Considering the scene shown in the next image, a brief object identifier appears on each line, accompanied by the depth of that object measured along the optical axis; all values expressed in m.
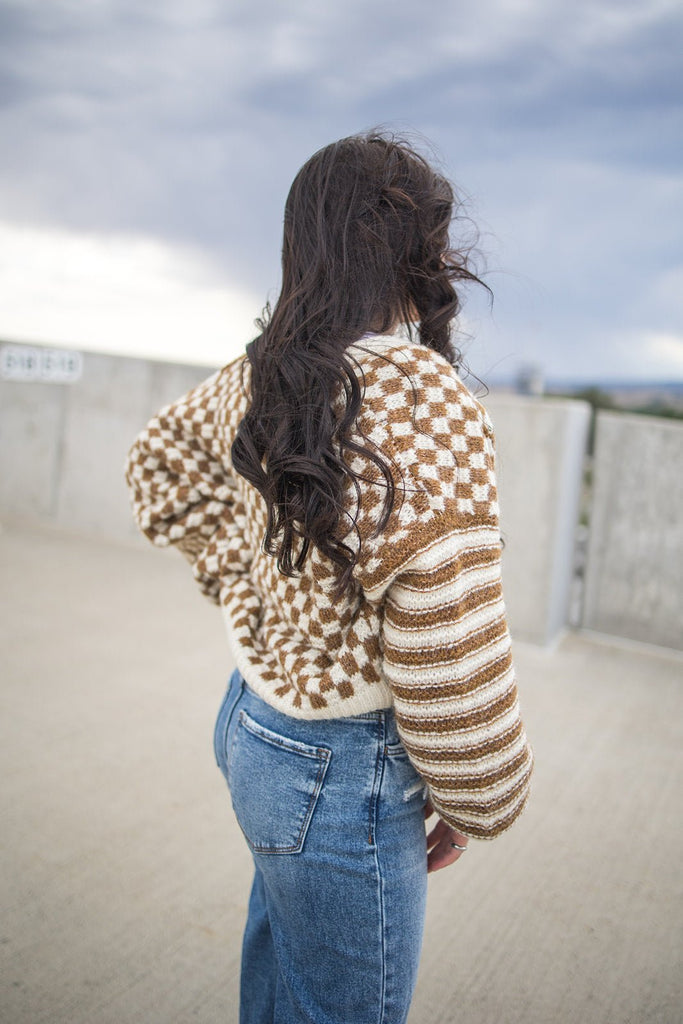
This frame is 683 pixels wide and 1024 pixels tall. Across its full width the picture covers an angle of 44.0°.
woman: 0.95
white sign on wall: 5.60
